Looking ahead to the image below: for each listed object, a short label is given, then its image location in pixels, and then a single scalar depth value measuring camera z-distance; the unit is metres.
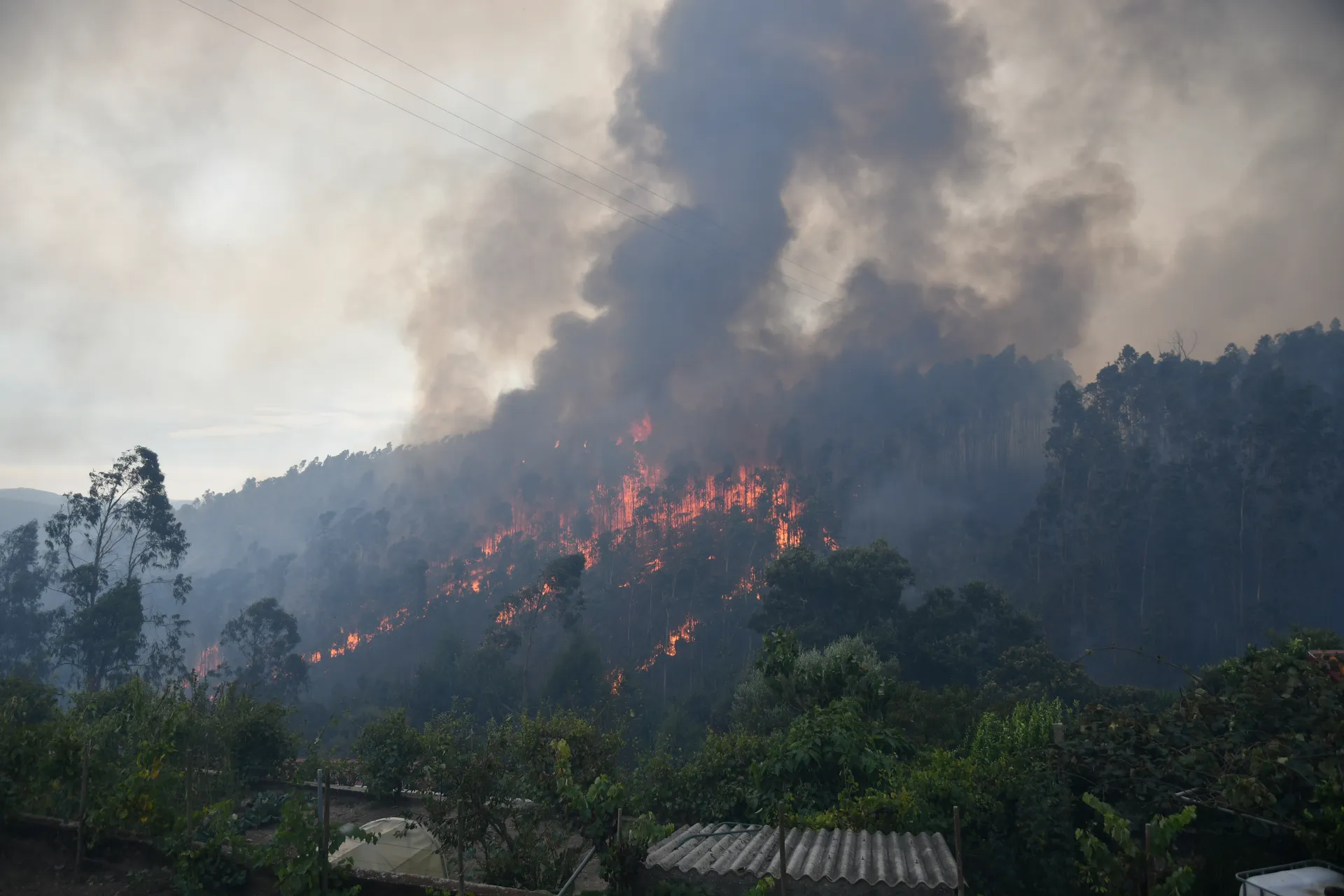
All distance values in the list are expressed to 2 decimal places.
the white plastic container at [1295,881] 6.02
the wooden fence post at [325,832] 6.75
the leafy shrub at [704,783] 11.77
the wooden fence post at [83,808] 8.32
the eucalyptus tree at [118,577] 41.69
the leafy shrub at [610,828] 7.13
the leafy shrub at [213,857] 7.86
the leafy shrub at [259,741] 14.05
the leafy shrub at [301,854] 6.80
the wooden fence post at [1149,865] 4.89
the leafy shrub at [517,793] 8.12
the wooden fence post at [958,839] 5.55
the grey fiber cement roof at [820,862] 6.73
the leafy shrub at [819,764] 10.98
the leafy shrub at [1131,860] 4.92
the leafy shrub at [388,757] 14.19
